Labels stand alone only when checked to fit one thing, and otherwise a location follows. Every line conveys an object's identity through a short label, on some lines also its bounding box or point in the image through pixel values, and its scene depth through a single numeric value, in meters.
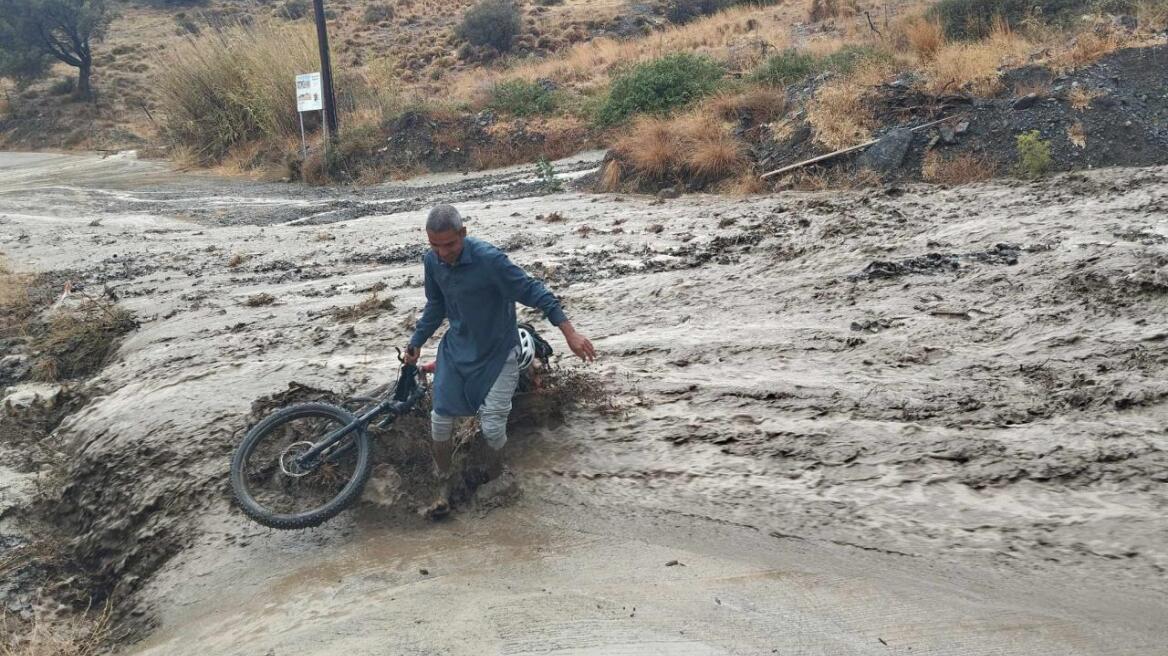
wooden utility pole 20.42
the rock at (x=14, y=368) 7.24
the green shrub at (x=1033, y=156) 8.81
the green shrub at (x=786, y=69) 13.98
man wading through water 3.88
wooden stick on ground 10.34
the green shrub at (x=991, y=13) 13.70
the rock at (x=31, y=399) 6.54
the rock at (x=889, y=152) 10.01
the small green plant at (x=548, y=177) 13.38
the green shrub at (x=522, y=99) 19.58
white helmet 4.46
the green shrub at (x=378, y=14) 42.41
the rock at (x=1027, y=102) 9.78
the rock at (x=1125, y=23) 10.72
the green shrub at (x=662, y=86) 15.74
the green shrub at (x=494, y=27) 32.91
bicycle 4.29
